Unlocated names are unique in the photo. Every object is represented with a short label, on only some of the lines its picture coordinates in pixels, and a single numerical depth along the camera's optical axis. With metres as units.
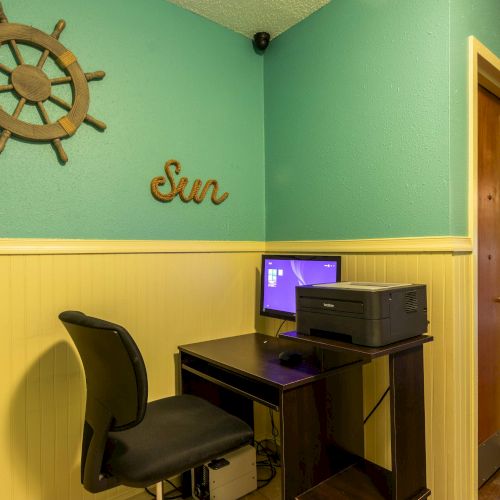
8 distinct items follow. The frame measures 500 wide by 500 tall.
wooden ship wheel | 1.58
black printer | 1.36
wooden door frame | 1.72
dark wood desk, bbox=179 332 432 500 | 1.44
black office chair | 1.15
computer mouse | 1.67
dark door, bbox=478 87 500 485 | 2.04
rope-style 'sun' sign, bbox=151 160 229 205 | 2.00
